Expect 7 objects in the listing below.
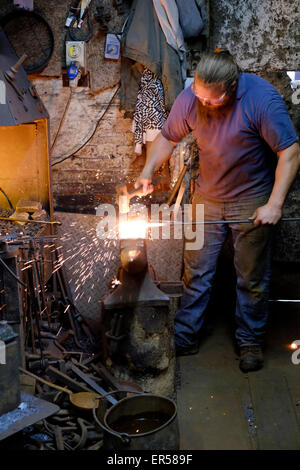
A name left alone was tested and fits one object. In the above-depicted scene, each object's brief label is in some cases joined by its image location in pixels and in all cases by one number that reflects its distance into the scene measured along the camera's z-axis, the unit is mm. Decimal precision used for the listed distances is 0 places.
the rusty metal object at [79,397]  3400
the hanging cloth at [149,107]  5758
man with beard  3598
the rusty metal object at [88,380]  3634
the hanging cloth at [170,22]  5469
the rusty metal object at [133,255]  3580
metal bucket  2736
